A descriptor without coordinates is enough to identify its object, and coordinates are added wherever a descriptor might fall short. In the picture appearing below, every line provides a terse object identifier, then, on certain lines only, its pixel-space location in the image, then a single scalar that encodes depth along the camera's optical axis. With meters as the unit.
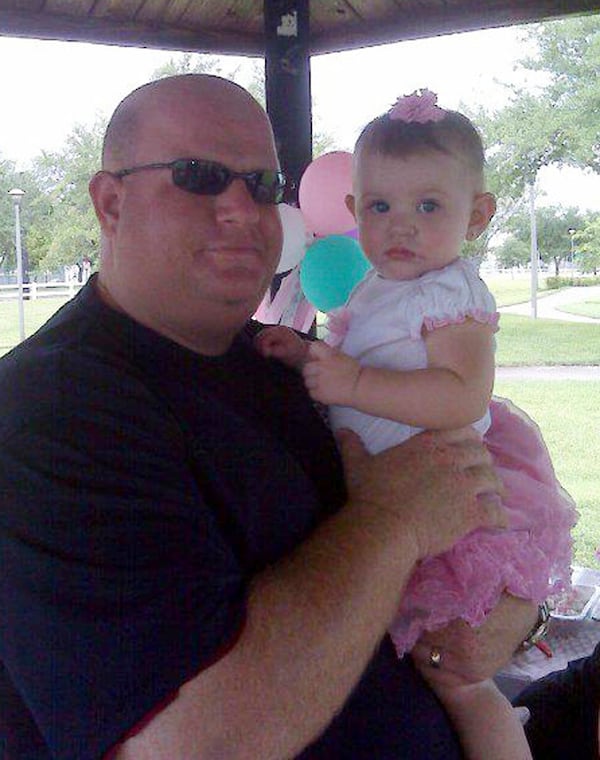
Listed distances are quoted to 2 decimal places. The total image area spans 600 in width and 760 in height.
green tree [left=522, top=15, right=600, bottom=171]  5.16
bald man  0.96
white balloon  2.78
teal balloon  2.68
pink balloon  2.74
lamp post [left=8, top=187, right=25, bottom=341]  4.45
